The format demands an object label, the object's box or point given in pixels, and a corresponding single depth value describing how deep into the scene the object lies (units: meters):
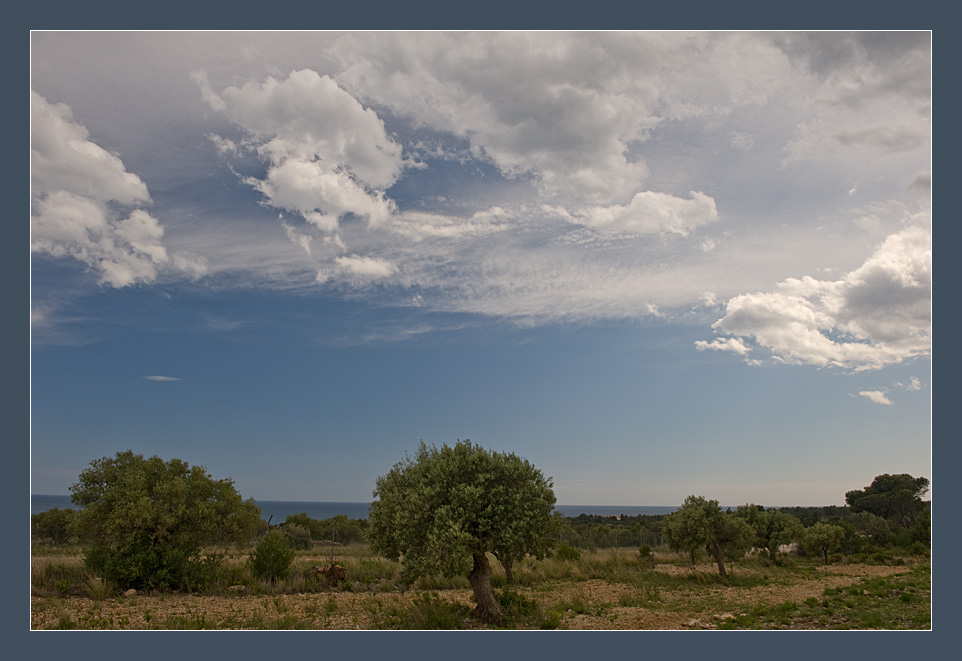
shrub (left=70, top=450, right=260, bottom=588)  16.58
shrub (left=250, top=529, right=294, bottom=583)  18.94
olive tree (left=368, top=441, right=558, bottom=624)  12.10
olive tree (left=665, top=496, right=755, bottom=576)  26.00
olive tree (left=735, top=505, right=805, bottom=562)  34.16
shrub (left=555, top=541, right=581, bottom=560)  27.09
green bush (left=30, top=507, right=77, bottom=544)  30.66
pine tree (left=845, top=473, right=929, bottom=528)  54.78
